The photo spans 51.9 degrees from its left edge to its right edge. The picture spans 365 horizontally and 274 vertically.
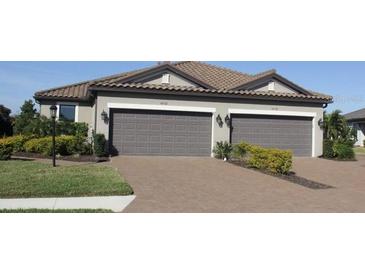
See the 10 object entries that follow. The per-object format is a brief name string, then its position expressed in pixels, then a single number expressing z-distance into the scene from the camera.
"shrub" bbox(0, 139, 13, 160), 14.72
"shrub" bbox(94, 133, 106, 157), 15.76
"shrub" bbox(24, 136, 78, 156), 16.41
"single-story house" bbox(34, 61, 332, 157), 17.14
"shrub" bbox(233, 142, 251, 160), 16.25
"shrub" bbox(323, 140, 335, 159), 19.09
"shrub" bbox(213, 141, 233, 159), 17.22
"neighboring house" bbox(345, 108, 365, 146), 34.00
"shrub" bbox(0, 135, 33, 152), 17.59
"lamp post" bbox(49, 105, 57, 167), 13.94
